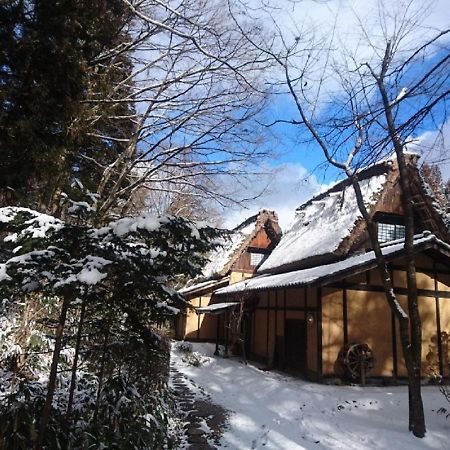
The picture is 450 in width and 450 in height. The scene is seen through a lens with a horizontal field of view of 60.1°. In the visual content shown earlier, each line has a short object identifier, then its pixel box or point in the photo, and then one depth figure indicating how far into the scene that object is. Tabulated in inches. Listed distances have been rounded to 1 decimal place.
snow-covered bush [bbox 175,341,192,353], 663.3
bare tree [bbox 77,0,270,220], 267.0
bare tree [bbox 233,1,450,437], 272.4
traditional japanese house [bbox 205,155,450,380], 442.6
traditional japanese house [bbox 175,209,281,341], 836.6
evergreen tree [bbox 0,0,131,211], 213.3
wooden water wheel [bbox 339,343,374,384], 431.2
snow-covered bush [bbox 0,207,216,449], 126.3
